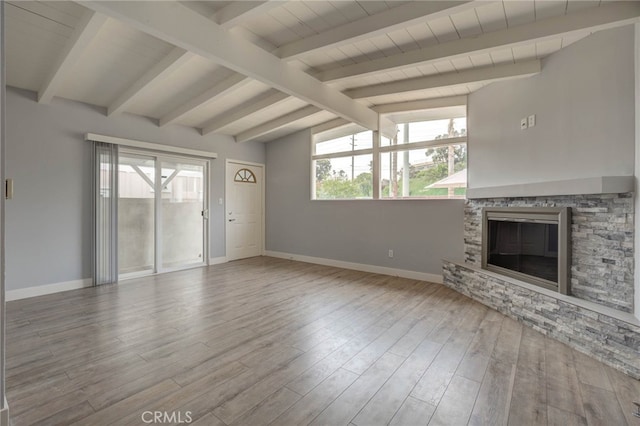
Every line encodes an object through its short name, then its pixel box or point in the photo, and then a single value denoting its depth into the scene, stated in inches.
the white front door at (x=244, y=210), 252.4
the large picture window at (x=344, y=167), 216.7
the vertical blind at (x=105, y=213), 171.5
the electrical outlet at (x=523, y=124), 136.6
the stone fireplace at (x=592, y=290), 90.0
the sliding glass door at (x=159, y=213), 190.5
